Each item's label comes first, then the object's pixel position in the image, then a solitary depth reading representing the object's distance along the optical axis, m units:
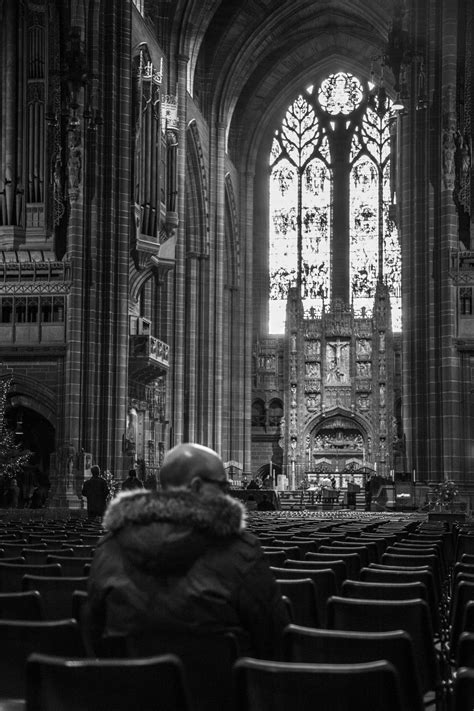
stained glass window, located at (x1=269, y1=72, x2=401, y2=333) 29.03
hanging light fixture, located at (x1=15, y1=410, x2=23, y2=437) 33.69
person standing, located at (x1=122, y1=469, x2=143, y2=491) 23.86
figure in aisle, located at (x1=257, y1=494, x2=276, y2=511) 38.06
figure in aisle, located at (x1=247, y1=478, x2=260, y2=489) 43.83
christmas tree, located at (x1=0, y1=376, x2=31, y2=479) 29.91
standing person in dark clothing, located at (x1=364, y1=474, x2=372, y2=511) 38.47
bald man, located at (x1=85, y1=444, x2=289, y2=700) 4.50
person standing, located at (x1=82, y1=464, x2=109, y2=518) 22.95
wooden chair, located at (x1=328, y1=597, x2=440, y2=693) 5.34
